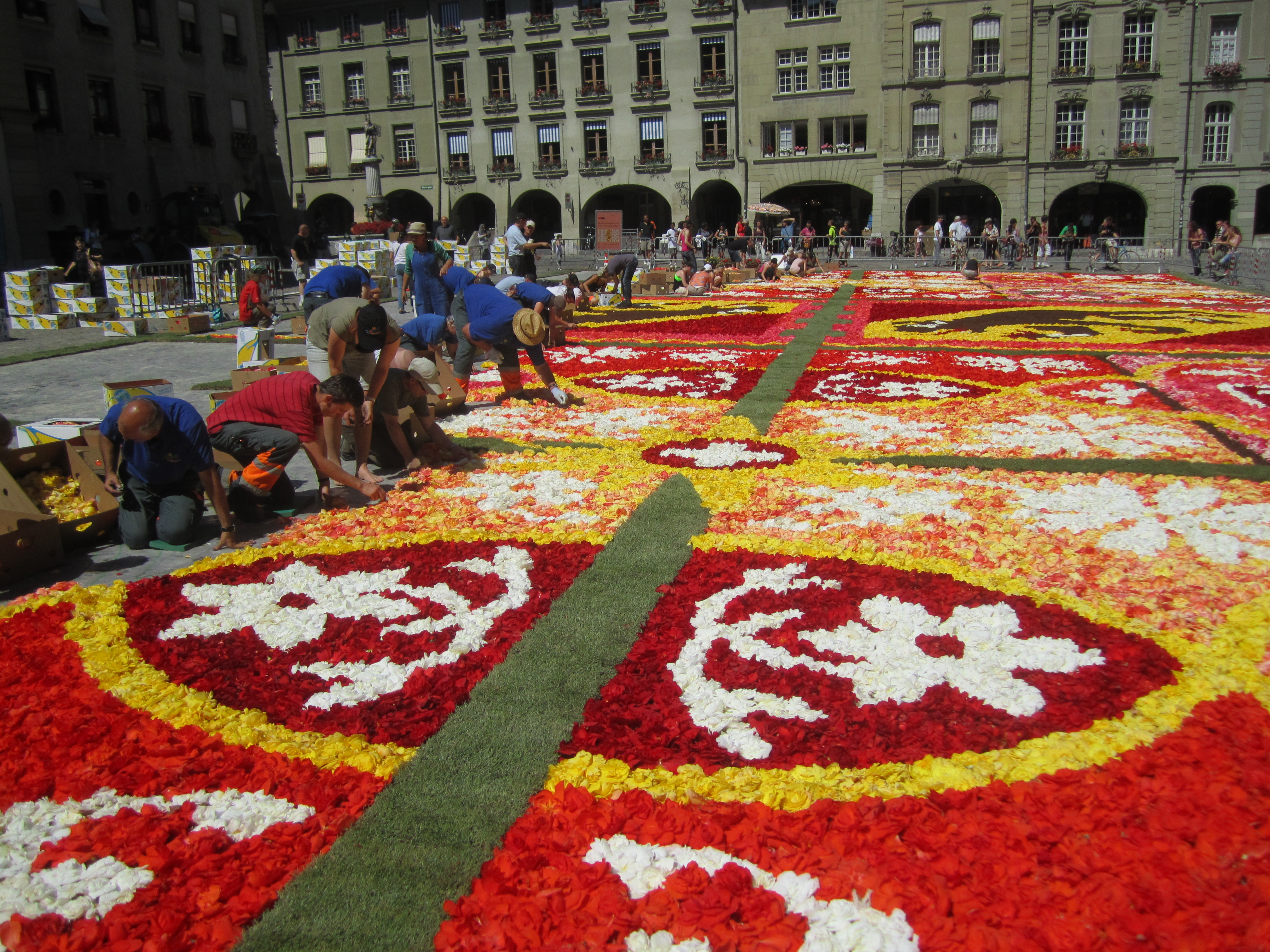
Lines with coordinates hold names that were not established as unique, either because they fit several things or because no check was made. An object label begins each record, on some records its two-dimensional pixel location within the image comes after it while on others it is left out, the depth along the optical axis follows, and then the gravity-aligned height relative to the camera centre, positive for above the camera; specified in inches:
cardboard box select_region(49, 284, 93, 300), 681.6 +8.5
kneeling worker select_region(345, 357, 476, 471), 265.7 -38.4
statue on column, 1082.1 +182.2
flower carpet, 97.7 -59.3
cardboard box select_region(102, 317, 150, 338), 613.9 -17.5
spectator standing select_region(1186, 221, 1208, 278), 994.7 +20.7
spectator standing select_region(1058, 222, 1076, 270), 1160.2 +28.8
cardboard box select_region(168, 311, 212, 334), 614.9 -16.4
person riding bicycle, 1135.0 +21.2
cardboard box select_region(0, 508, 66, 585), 184.9 -46.7
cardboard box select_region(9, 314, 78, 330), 669.3 -12.8
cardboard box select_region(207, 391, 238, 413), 287.6 -29.8
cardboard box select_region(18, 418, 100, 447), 248.1 -33.3
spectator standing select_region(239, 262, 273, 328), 580.4 -7.2
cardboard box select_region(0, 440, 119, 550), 194.2 -39.8
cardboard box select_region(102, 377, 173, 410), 268.5 -25.6
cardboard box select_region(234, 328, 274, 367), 363.6 -18.7
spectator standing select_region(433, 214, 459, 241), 705.0 +42.3
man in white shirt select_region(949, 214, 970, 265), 1189.1 +40.1
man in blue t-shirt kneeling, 205.3 -37.8
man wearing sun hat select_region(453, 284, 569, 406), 324.5 -15.7
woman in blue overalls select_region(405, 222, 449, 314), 424.5 +6.4
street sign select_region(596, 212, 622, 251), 985.5 +53.5
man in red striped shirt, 225.0 -32.6
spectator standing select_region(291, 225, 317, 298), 821.9 +35.6
